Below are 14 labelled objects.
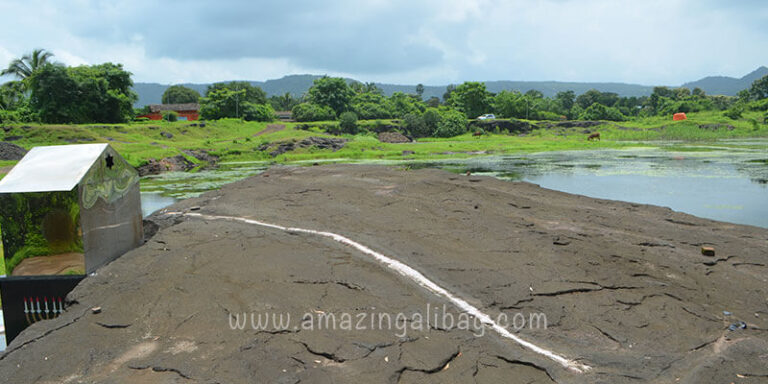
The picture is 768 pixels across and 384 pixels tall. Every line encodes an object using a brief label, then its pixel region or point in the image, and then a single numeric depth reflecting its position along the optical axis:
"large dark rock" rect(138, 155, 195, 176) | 28.69
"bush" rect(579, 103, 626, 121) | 81.56
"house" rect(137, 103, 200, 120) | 75.19
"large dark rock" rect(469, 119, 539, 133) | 68.71
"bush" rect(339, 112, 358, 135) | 59.22
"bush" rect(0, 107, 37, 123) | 46.22
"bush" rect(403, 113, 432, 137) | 65.88
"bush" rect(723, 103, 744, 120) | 70.19
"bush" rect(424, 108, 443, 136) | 66.12
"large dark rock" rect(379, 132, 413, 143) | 59.94
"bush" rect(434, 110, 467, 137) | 65.25
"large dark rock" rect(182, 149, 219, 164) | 35.59
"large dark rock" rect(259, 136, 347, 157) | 40.72
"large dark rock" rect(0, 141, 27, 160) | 28.19
